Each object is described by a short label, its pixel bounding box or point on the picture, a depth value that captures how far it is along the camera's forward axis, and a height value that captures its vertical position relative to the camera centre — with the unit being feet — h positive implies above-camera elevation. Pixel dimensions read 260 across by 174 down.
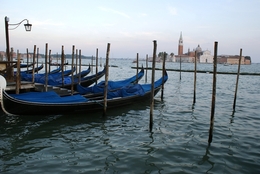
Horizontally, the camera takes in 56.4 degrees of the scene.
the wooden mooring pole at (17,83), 22.59 -1.62
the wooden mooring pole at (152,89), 17.95 -1.43
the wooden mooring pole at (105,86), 21.65 -1.58
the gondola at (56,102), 18.97 -3.12
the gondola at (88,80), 38.08 -1.94
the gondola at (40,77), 34.49 -1.60
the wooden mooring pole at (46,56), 28.12 +1.31
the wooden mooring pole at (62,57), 31.76 +1.31
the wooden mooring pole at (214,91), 15.06 -1.28
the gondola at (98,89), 26.96 -2.40
